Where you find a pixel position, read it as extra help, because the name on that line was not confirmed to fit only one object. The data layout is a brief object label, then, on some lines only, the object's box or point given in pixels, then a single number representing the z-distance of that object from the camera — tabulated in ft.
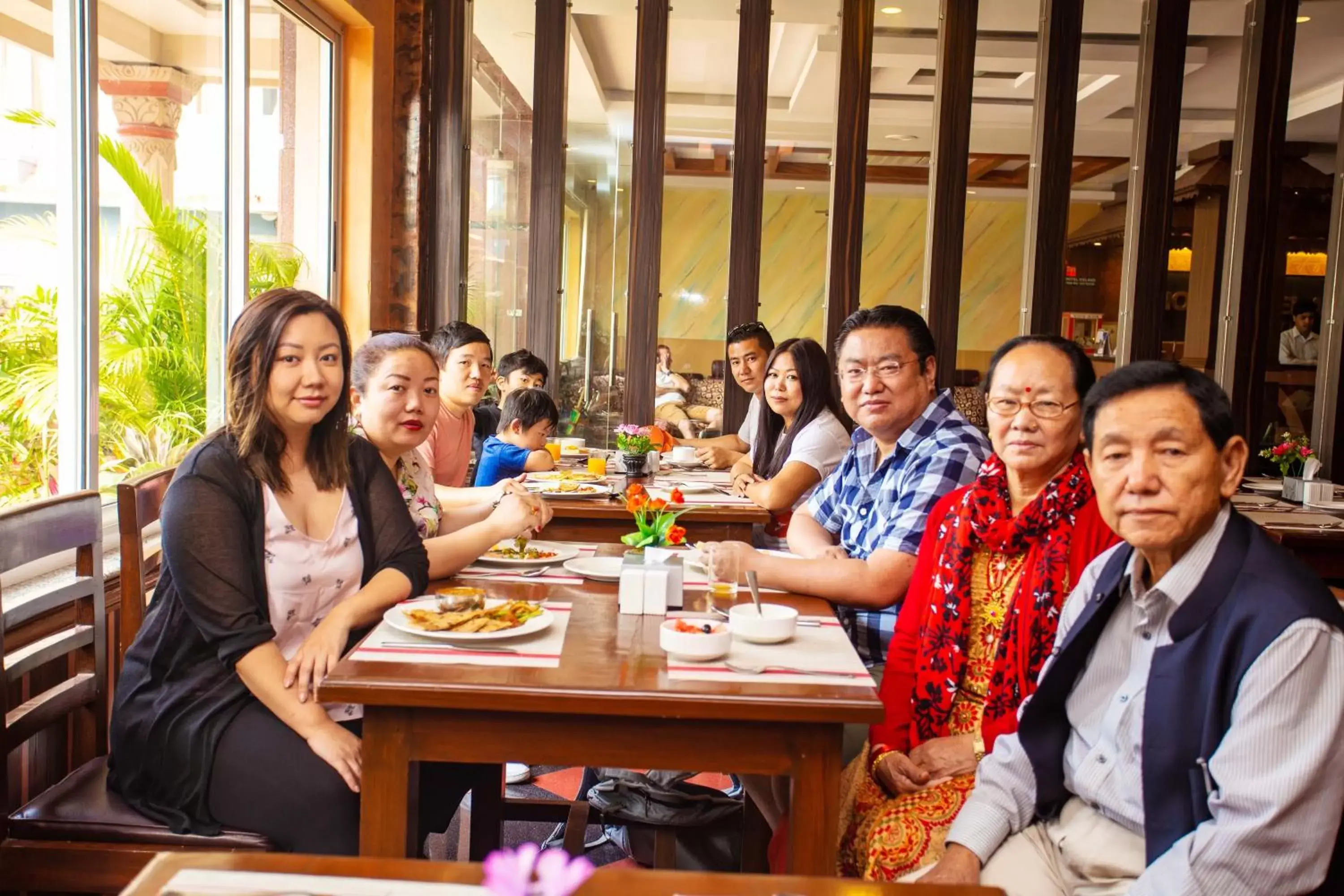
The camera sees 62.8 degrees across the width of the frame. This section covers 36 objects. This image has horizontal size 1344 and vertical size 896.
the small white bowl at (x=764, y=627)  6.16
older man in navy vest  4.25
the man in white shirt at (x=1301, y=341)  24.61
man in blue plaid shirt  7.75
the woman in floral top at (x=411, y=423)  8.01
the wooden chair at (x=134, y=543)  7.09
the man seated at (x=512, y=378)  15.79
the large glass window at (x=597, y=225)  19.75
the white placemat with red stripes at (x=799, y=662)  5.57
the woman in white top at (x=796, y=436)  12.63
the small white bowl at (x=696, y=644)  5.75
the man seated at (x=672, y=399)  23.29
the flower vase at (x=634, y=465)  14.25
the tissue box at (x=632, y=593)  6.86
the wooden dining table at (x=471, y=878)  3.64
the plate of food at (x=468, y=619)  6.02
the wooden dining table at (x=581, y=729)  5.26
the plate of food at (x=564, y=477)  13.28
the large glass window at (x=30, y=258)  9.45
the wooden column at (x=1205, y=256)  25.02
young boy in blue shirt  14.17
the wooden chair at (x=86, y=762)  6.05
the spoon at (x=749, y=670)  5.67
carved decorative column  11.15
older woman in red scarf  6.59
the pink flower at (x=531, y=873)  2.81
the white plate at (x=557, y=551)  8.32
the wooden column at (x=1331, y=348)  19.76
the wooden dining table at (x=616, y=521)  11.68
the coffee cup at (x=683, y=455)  16.57
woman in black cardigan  6.17
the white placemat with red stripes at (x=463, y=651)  5.71
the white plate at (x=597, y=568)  7.77
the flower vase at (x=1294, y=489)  14.93
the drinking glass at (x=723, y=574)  7.38
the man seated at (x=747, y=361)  17.29
